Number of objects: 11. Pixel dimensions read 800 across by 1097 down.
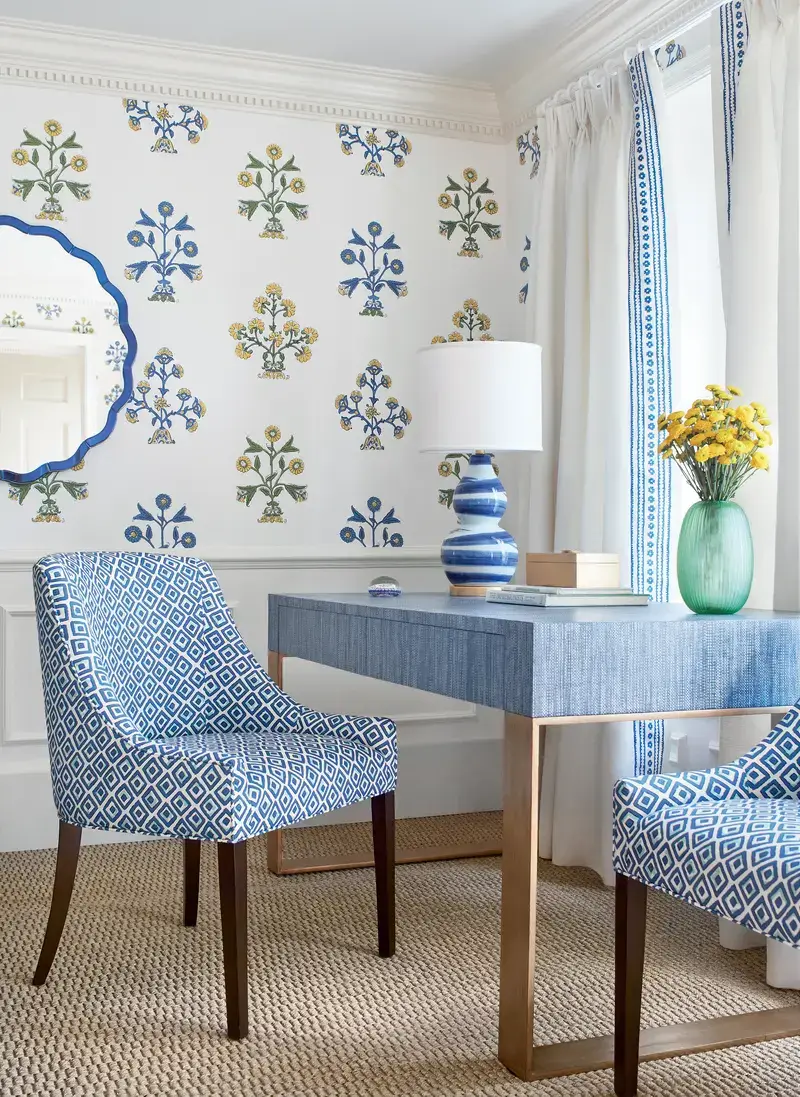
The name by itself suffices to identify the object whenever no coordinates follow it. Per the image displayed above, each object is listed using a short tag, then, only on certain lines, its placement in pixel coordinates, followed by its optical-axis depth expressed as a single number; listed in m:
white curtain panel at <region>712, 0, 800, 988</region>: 2.24
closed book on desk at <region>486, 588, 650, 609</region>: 2.05
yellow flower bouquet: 2.06
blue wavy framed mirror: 3.07
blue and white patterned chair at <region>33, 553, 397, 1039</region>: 1.84
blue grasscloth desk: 1.65
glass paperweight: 2.59
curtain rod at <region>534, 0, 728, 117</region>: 2.65
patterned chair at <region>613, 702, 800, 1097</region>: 1.37
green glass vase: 2.05
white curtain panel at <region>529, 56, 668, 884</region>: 2.81
